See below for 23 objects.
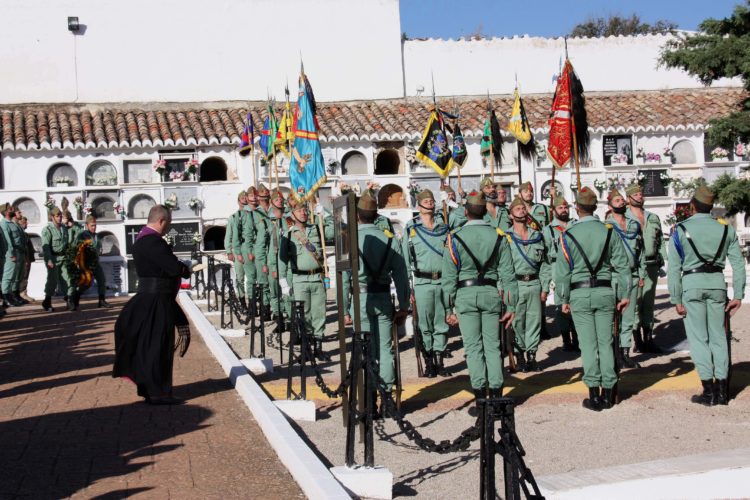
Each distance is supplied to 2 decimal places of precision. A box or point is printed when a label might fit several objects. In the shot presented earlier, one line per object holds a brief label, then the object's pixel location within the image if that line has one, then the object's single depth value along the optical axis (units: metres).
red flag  15.69
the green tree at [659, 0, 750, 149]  23.06
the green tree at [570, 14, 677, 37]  61.56
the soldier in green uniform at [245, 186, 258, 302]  18.91
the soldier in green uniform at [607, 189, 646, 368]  13.16
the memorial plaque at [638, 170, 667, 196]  33.28
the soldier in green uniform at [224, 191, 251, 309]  19.14
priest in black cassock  10.68
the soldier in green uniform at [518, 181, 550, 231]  16.06
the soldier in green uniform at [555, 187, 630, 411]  10.55
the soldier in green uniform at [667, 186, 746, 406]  10.52
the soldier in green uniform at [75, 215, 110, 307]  23.52
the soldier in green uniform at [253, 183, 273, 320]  18.72
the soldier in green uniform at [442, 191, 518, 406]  10.20
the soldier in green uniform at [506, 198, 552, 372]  13.30
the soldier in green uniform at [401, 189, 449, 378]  12.95
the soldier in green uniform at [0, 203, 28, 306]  22.22
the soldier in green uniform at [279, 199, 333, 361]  14.73
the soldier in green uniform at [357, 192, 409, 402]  10.57
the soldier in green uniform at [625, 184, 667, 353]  14.20
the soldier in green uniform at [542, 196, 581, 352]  14.50
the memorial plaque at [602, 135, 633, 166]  33.34
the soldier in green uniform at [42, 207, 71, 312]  23.03
